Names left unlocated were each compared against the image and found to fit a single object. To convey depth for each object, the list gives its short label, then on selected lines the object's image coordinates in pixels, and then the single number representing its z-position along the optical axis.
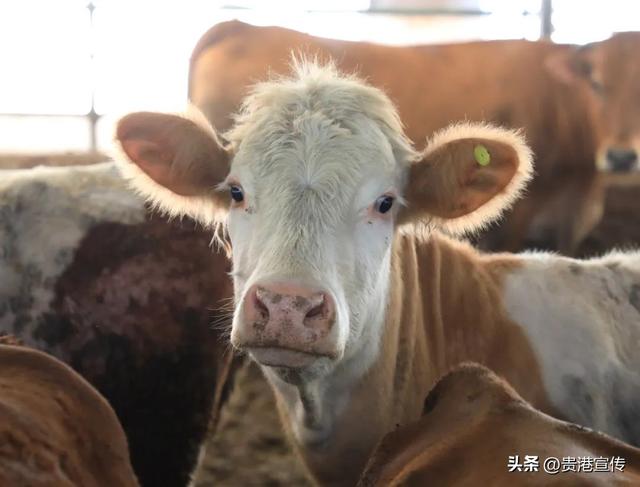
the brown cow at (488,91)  4.34
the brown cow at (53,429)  1.30
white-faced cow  1.66
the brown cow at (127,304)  2.41
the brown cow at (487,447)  1.15
